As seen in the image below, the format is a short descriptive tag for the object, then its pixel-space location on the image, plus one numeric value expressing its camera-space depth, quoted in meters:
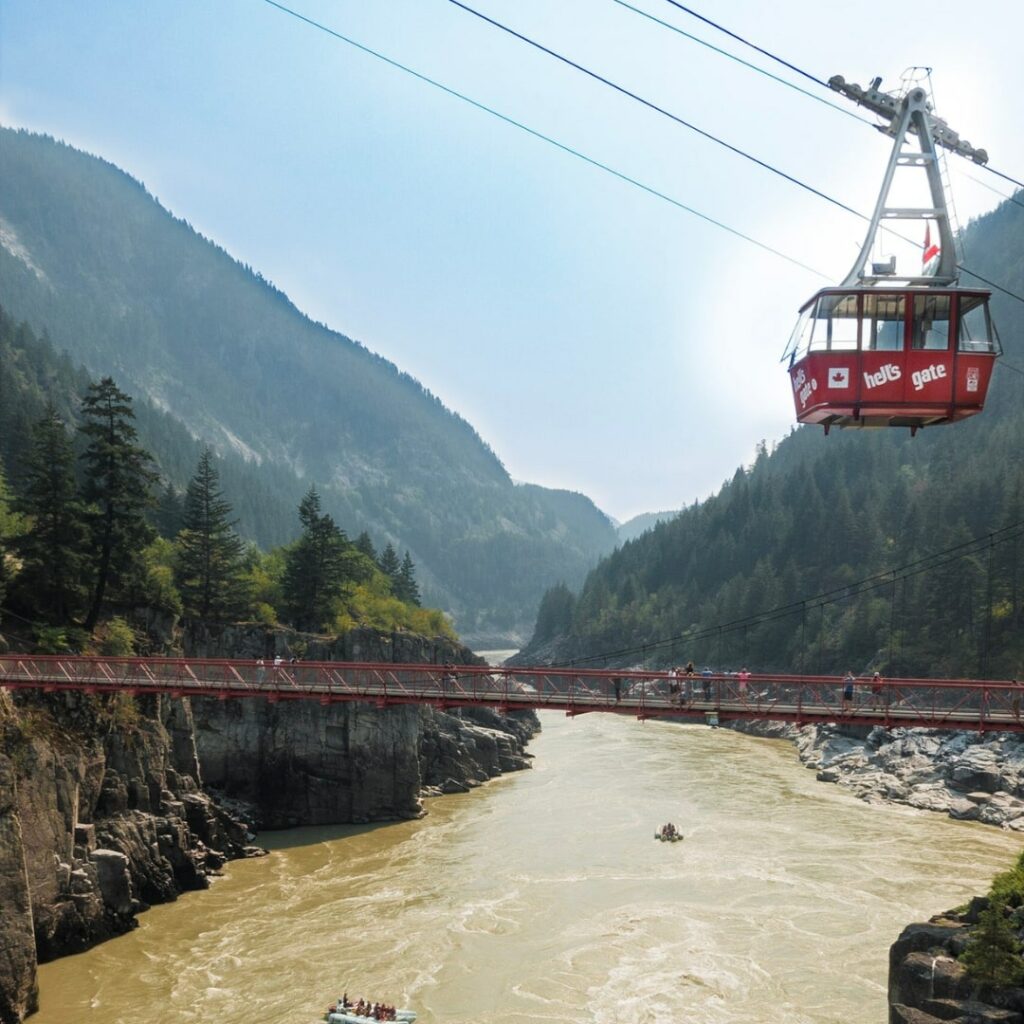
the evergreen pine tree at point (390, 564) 107.69
